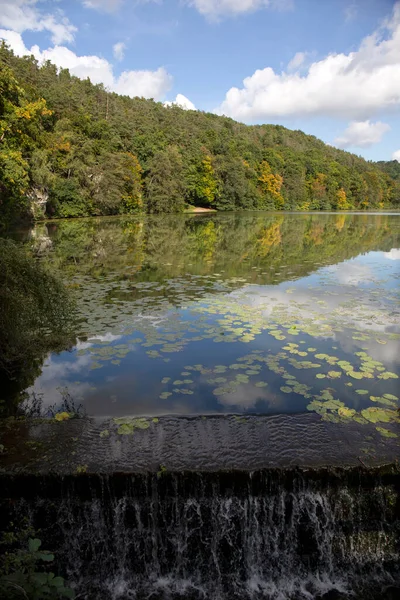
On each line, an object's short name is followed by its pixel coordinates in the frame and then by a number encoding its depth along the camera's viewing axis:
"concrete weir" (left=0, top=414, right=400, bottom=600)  3.93
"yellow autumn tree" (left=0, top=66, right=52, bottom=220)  20.91
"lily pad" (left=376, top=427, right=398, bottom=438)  4.51
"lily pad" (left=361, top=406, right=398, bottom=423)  4.87
